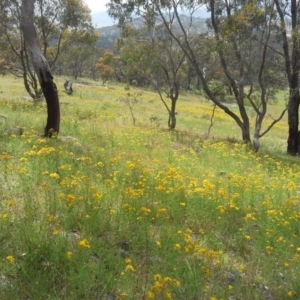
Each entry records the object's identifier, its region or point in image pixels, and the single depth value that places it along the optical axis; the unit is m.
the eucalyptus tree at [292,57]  16.79
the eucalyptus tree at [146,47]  20.34
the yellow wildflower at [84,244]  4.11
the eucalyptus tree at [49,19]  23.06
